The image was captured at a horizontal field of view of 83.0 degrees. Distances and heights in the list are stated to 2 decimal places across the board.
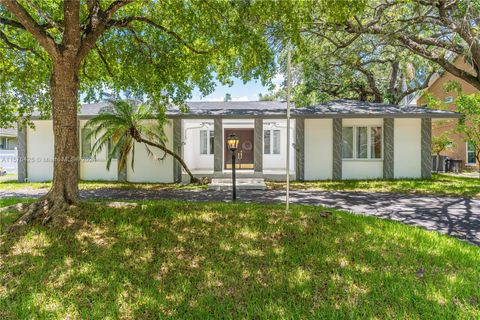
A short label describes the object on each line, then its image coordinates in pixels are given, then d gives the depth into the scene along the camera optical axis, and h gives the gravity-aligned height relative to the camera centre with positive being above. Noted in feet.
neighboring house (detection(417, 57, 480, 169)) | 64.85 +6.11
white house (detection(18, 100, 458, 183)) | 44.57 +1.32
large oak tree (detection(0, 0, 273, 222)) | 18.25 +9.82
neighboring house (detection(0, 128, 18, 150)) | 80.07 +5.47
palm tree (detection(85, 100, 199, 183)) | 36.65 +4.19
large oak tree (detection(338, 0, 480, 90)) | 28.17 +14.29
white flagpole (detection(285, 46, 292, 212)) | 17.29 +3.26
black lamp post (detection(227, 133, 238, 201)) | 26.17 +1.12
